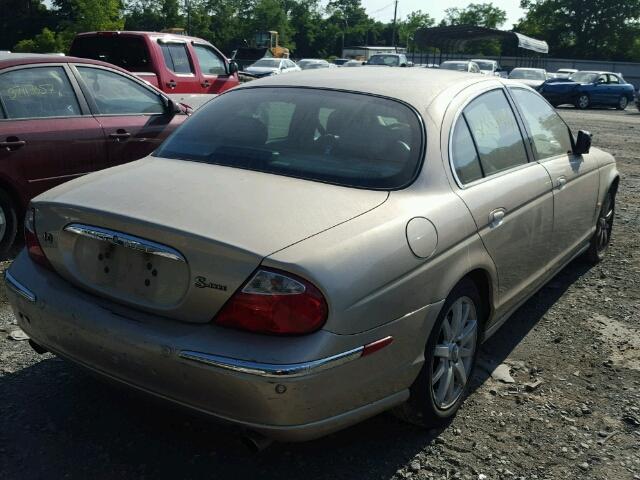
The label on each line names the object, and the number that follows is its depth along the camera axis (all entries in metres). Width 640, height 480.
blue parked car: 28.97
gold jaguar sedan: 2.33
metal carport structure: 35.88
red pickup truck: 9.79
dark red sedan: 5.31
